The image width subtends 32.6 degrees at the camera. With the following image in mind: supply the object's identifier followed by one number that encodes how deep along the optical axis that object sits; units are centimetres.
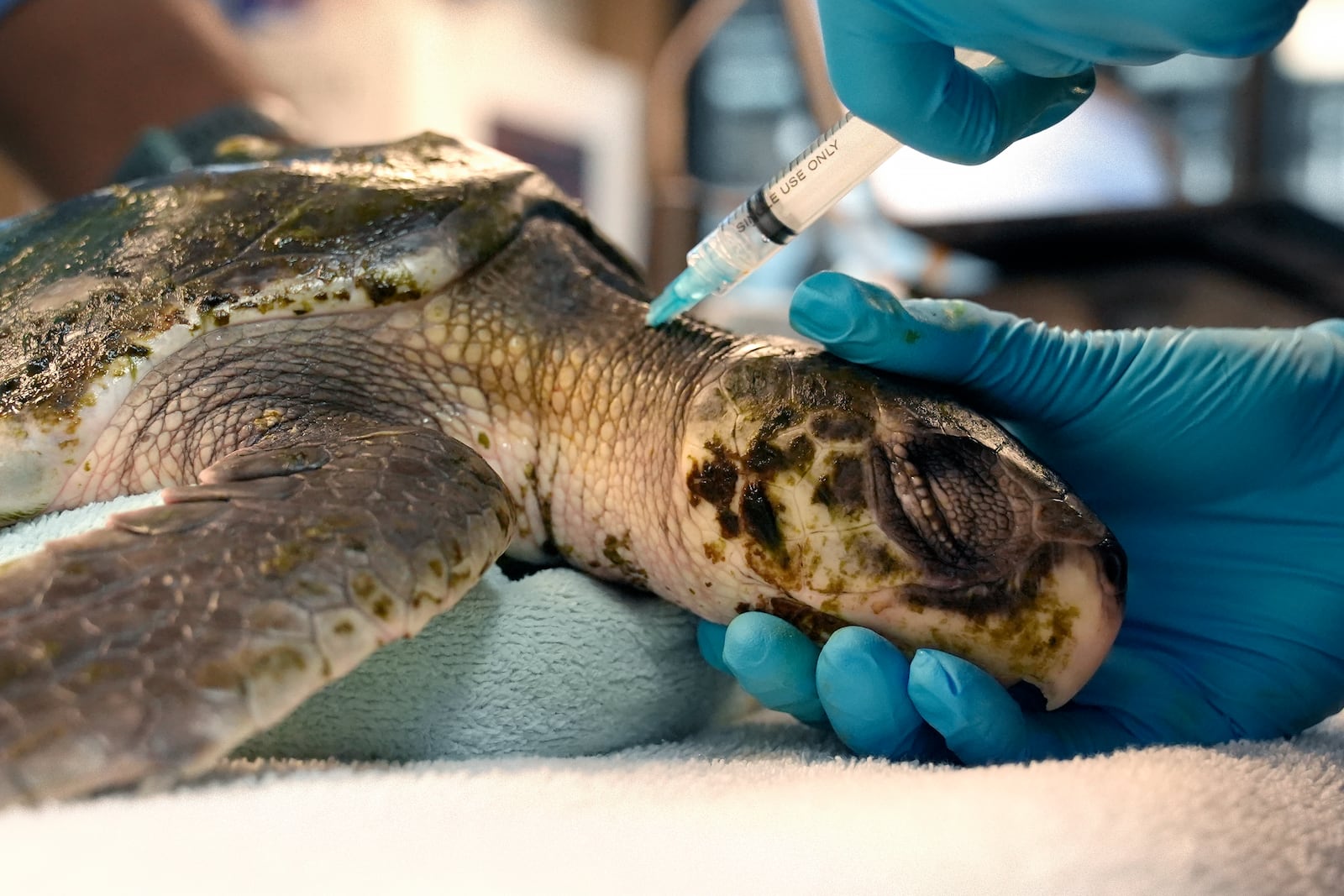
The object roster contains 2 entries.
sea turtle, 35
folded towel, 38
